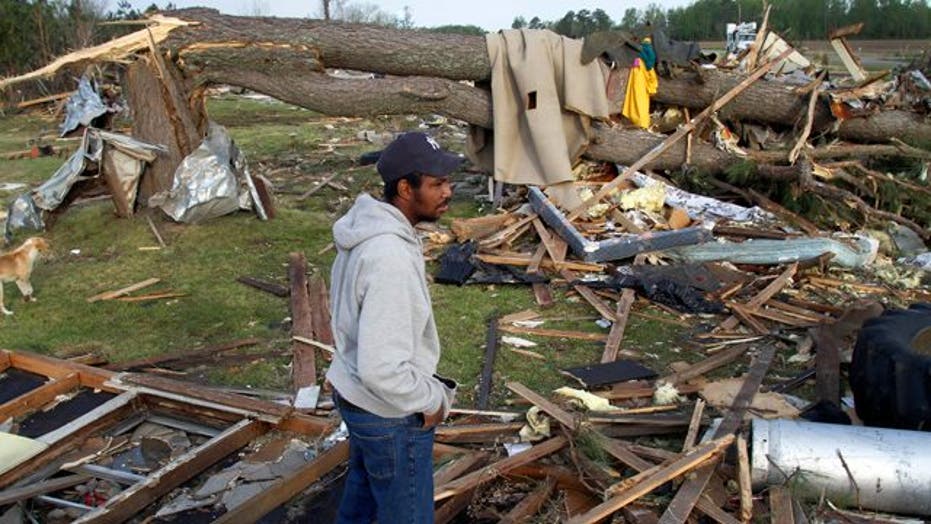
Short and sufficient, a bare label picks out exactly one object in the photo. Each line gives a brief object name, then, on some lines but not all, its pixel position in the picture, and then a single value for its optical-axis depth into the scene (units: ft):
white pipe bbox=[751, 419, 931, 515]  12.64
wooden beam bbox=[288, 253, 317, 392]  19.03
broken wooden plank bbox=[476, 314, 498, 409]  18.07
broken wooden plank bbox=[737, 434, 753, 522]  12.48
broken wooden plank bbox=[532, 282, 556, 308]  24.09
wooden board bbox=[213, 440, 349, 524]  12.92
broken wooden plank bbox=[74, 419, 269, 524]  13.04
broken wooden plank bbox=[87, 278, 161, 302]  25.39
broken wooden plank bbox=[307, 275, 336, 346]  21.35
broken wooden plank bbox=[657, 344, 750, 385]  18.62
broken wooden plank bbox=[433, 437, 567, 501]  13.07
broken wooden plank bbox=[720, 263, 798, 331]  22.21
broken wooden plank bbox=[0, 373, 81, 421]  16.94
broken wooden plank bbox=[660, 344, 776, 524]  12.32
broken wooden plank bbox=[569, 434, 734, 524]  12.25
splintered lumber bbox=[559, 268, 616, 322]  22.87
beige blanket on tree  33.65
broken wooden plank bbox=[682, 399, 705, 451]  14.90
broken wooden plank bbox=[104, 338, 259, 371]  20.11
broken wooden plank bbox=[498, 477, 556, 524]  12.78
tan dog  24.09
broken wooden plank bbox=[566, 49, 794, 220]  32.83
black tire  14.30
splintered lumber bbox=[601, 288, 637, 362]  20.27
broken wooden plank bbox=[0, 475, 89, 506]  13.48
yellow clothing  34.86
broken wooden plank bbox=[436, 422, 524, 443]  15.56
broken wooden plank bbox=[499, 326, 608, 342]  21.55
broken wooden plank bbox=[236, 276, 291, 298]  25.27
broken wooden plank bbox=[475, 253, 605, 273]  26.58
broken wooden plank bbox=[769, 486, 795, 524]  12.11
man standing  8.29
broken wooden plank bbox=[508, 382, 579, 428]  15.12
